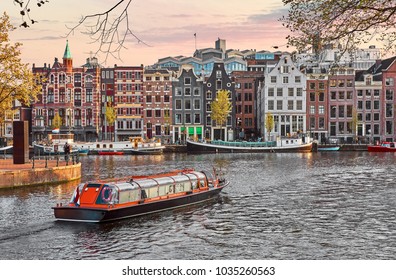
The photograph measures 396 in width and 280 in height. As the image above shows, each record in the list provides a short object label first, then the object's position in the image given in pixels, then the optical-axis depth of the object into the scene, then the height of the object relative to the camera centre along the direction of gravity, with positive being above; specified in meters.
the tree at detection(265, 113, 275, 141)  85.50 +0.62
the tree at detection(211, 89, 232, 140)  86.69 +2.66
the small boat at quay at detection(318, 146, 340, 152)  81.88 -2.83
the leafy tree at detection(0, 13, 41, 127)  34.50 +2.83
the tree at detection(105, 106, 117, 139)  88.81 +1.74
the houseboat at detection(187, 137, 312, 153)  79.12 -2.37
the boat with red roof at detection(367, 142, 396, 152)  79.50 -2.56
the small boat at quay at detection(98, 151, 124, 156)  77.47 -2.99
